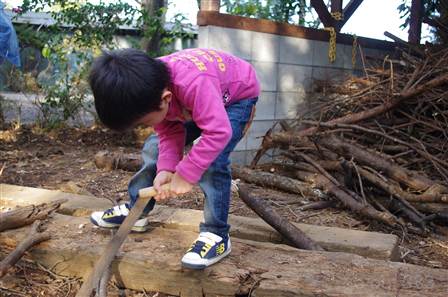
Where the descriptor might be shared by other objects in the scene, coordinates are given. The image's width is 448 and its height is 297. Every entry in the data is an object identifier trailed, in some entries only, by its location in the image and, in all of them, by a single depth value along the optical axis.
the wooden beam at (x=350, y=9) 6.36
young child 1.77
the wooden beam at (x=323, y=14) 5.96
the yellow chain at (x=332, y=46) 5.87
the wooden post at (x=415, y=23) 6.78
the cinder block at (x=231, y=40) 4.54
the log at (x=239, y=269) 1.93
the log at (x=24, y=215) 2.50
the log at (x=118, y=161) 4.26
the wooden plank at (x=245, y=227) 2.43
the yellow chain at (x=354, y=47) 6.12
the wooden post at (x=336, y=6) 6.21
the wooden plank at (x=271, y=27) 4.52
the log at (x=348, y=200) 3.07
